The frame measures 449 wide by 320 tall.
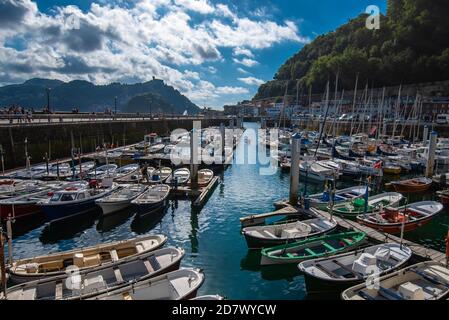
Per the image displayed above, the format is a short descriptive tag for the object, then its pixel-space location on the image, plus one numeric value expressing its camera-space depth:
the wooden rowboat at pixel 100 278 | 12.20
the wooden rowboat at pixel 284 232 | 18.34
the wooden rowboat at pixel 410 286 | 11.95
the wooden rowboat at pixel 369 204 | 22.58
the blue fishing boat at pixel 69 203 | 22.59
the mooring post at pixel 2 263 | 10.23
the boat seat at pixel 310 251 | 16.88
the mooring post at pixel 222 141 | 51.59
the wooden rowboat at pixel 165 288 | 11.84
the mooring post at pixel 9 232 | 12.59
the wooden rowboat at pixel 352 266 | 13.62
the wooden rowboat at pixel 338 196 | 24.59
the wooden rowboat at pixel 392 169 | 40.78
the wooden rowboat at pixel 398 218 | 19.53
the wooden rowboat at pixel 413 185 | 32.66
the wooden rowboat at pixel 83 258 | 13.88
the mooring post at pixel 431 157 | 33.69
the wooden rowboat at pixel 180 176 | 32.38
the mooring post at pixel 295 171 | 24.14
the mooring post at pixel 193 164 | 30.22
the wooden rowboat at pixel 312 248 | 16.27
